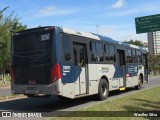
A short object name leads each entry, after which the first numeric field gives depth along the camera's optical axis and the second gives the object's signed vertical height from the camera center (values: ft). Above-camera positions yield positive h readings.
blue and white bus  44.06 +0.32
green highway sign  82.69 +9.41
